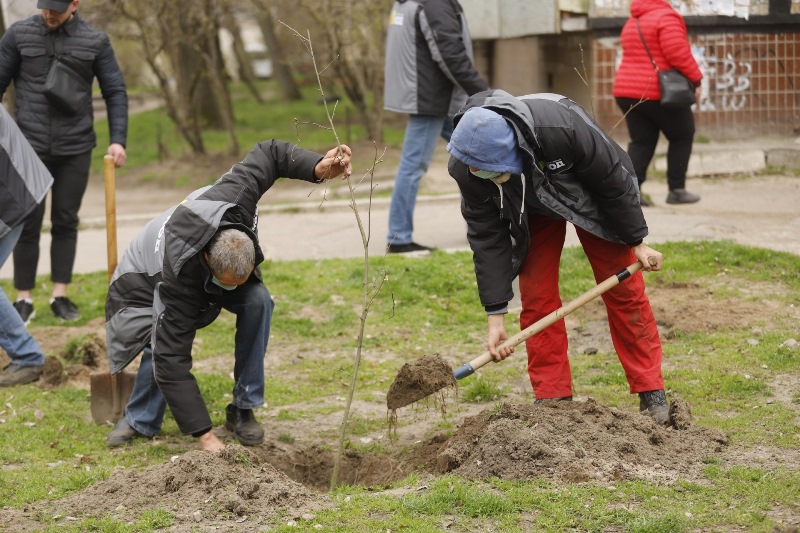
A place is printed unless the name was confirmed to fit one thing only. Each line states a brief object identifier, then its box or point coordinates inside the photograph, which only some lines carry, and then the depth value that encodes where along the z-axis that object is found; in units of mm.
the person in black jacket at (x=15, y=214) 12437
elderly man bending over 9305
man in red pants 8711
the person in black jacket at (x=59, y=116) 14406
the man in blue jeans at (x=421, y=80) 16062
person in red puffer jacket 17219
